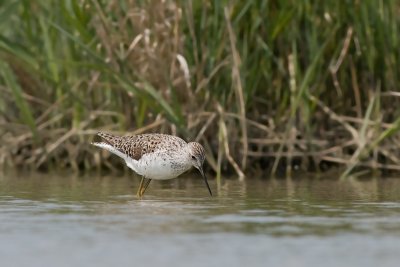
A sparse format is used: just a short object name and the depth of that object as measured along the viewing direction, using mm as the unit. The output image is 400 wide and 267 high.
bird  19453
